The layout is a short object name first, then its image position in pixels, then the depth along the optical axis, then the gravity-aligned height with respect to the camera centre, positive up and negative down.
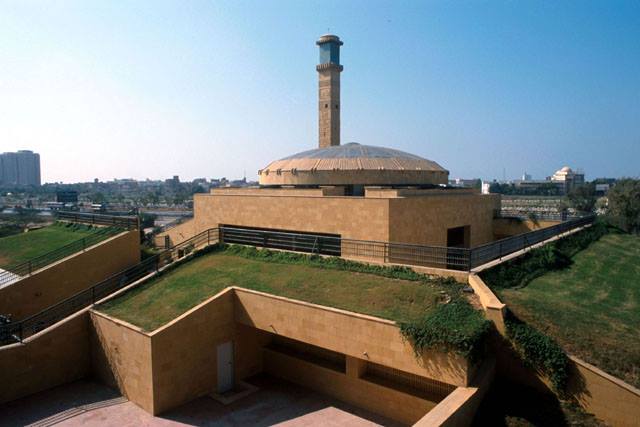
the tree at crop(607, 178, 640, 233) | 46.53 -1.98
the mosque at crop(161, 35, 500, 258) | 17.38 -0.77
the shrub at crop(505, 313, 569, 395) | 9.72 -3.66
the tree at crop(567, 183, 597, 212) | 68.68 -1.75
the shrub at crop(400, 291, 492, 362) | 9.97 -3.31
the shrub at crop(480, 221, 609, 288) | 13.61 -2.67
